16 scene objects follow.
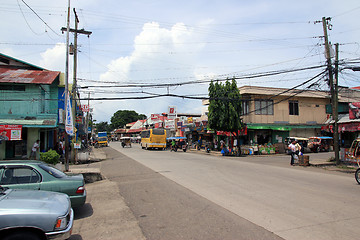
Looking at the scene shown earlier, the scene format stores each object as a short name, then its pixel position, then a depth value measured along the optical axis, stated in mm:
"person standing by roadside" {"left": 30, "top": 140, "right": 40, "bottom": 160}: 18453
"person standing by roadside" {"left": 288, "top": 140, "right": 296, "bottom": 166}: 18172
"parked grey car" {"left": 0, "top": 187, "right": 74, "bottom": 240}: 3499
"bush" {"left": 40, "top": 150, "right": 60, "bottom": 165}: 13446
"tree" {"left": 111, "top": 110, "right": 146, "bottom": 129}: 129875
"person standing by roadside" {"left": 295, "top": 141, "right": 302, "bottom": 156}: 18359
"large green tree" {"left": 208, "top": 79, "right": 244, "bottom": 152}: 27031
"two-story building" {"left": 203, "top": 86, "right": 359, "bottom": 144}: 32000
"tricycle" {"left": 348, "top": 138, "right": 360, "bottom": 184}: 10812
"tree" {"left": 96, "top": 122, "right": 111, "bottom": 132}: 152350
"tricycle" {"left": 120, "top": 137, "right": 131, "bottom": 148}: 49316
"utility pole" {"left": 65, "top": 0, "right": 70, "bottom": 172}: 14527
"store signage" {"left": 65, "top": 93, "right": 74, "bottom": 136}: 14039
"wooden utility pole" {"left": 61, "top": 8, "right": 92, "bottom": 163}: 19094
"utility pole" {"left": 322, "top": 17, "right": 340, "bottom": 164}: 17453
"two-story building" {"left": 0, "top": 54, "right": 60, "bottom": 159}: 18828
